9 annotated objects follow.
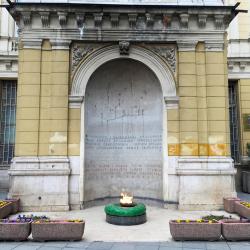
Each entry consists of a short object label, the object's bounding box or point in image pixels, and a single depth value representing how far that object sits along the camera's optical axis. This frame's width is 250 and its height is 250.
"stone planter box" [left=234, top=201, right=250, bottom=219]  10.77
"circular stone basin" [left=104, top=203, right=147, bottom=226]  10.77
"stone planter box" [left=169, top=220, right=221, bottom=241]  8.65
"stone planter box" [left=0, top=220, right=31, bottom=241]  8.67
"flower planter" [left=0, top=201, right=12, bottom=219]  10.91
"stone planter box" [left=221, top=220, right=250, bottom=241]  8.64
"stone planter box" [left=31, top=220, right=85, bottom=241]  8.68
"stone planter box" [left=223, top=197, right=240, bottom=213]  12.16
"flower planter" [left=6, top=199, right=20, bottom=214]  12.12
